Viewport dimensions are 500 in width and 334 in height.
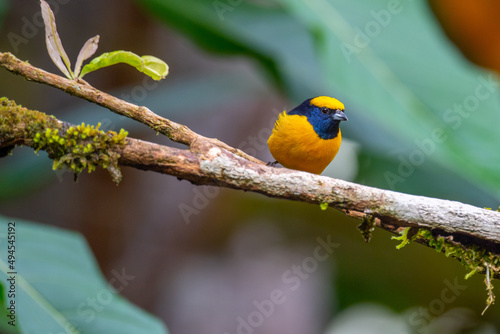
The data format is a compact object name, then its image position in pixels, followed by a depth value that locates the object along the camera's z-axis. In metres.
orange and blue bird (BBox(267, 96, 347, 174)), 5.59
